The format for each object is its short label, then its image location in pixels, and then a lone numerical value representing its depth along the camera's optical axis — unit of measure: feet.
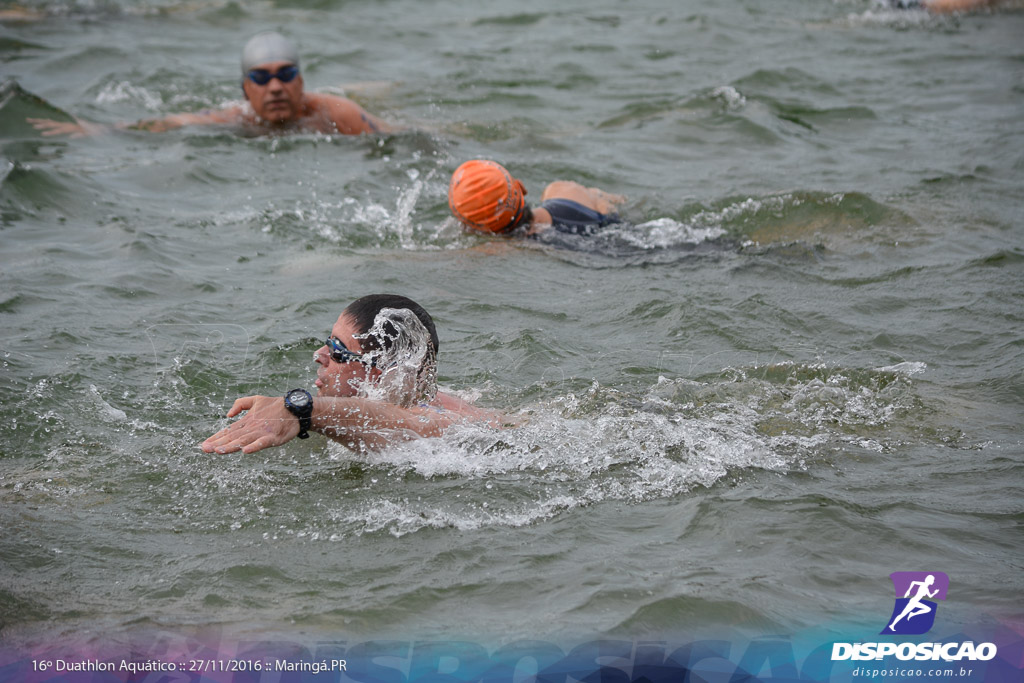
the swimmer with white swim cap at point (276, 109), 66.69
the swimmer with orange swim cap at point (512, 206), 49.65
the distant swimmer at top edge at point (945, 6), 107.45
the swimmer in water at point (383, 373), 29.22
